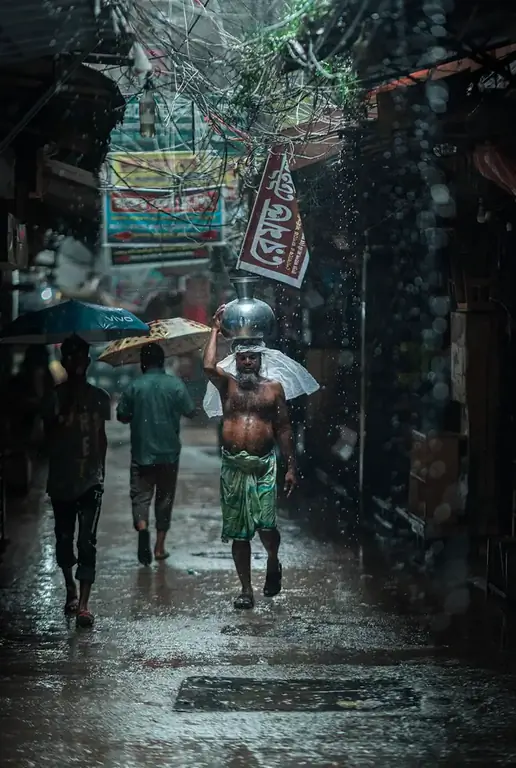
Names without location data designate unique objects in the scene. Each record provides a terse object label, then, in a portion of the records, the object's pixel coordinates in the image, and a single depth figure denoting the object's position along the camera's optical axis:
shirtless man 9.30
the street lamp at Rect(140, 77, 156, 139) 12.63
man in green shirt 11.27
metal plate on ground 6.68
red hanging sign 11.32
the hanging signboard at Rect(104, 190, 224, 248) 16.92
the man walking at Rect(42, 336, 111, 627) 8.87
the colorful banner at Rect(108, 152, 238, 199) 15.65
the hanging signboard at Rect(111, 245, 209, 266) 18.95
